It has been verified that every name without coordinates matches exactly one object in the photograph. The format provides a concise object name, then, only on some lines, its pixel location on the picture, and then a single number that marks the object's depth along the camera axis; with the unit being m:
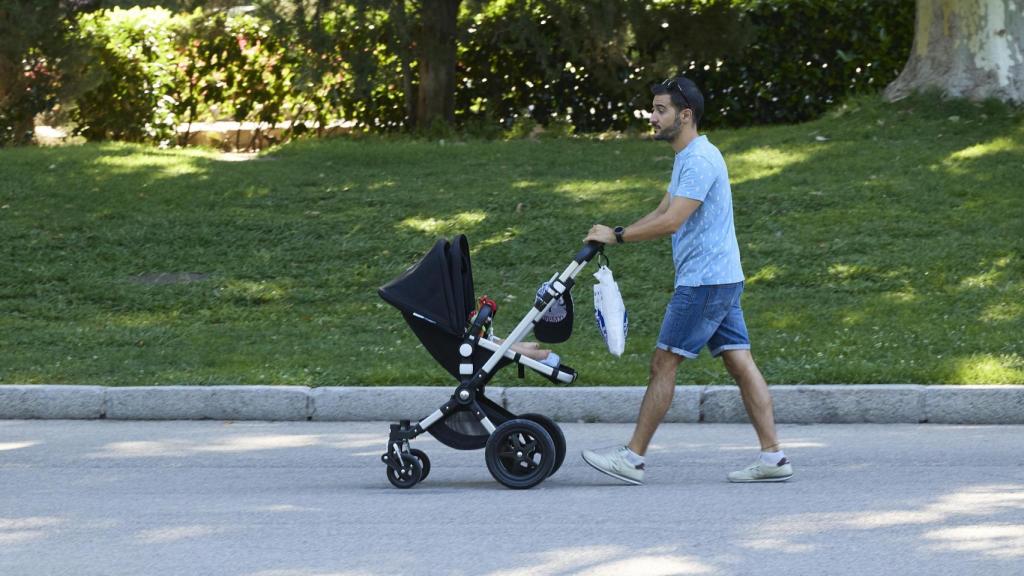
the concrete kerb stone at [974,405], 16.20
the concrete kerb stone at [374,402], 16.91
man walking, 12.77
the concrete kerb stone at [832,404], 16.44
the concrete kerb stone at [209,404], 17.09
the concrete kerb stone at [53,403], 17.30
